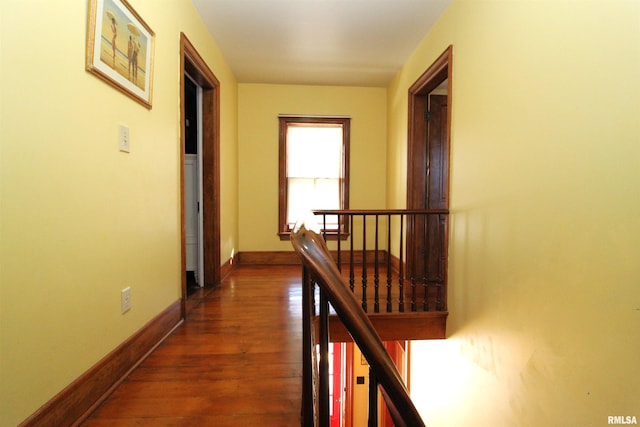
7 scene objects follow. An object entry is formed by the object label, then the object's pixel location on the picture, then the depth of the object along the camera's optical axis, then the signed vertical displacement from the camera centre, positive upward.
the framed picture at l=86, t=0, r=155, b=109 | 1.30 +0.77
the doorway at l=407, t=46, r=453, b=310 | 3.30 +0.36
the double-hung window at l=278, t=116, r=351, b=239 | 4.36 +0.52
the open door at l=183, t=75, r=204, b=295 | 3.11 -0.05
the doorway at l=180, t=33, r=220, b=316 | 3.11 +0.15
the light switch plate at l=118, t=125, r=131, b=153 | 1.54 +0.34
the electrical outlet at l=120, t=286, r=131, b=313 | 1.55 -0.52
